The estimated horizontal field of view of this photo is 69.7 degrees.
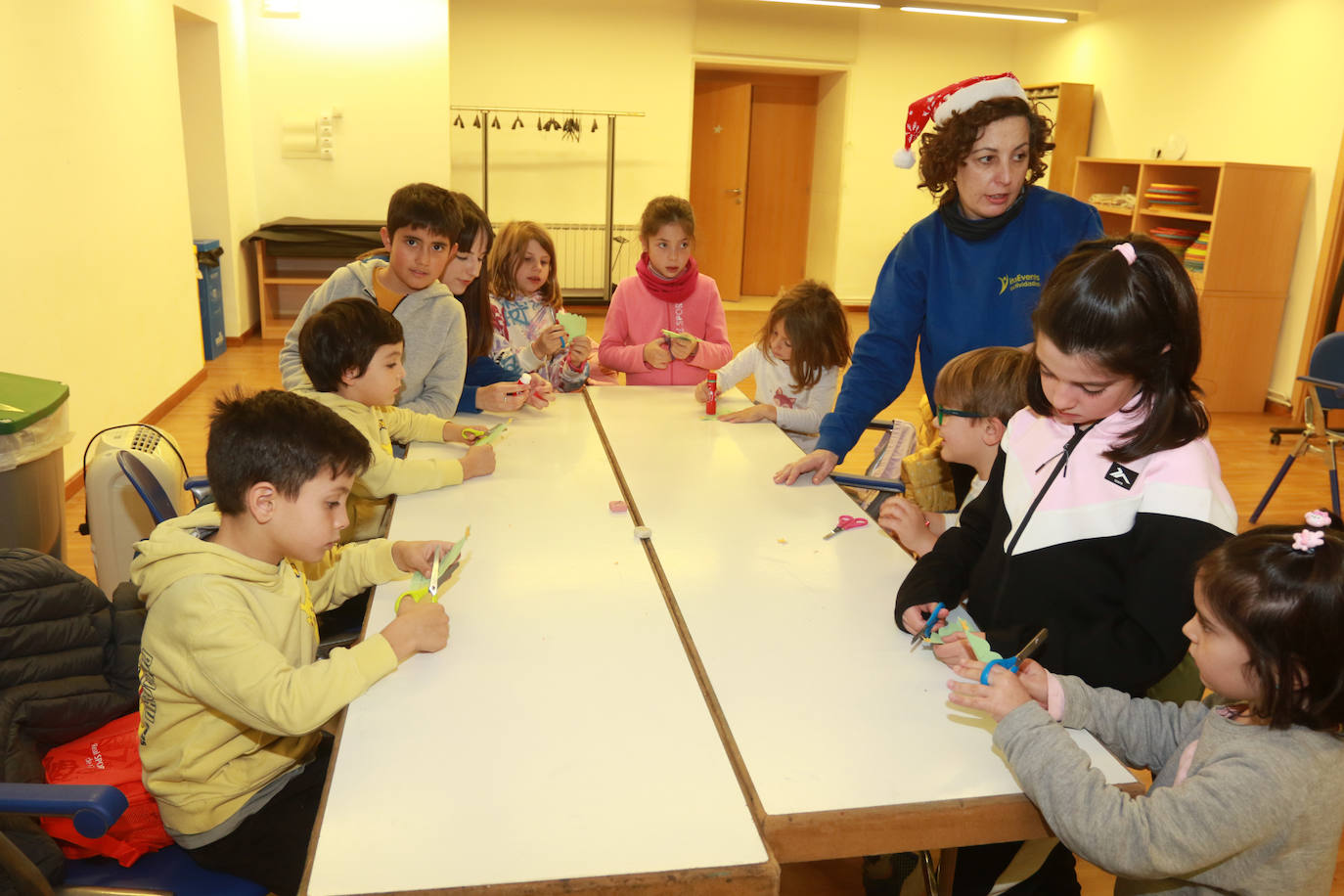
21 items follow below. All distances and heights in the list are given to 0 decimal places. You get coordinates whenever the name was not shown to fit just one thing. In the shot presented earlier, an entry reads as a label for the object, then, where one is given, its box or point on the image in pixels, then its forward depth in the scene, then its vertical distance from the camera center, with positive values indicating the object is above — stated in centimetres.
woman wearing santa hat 213 -6
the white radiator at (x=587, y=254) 916 -50
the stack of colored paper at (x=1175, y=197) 643 +17
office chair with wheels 373 -62
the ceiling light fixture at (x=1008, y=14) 791 +165
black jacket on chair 131 -68
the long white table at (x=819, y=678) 109 -64
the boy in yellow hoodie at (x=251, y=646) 125 -60
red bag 134 -84
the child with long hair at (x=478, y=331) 273 -39
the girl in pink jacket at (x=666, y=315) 326 -39
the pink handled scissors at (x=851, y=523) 193 -61
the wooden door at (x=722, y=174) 972 +31
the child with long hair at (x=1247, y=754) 104 -58
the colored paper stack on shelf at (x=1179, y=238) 639 -10
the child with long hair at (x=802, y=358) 288 -44
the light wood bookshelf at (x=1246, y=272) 600 -29
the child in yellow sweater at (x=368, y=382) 204 -40
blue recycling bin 638 -74
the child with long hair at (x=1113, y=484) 126 -35
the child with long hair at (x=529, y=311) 314 -37
